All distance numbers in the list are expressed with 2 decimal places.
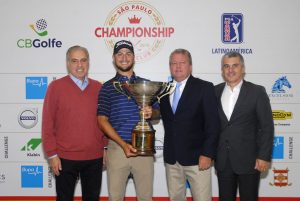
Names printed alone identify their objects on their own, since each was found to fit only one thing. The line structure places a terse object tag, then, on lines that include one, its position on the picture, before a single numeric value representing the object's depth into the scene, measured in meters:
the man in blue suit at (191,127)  2.44
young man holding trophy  2.46
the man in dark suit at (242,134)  2.40
